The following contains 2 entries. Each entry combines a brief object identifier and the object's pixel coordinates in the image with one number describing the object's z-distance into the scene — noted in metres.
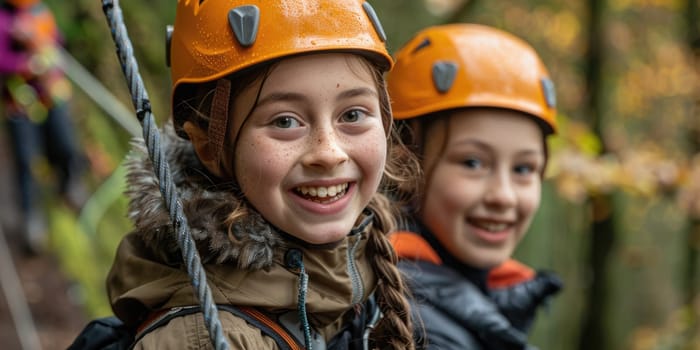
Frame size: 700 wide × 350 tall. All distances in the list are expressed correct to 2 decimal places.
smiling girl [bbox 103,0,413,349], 1.94
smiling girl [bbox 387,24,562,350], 2.88
